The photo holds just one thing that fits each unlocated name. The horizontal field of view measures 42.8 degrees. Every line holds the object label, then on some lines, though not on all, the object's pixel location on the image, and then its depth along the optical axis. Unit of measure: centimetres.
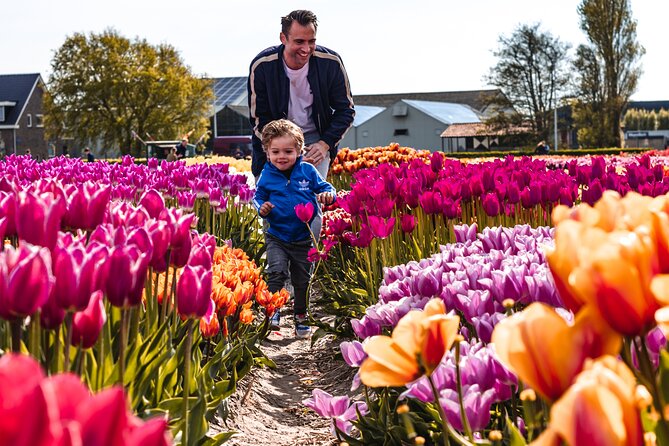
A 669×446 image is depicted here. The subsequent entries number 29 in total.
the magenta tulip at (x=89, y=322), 194
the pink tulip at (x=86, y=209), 278
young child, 659
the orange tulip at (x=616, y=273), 110
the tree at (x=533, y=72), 5978
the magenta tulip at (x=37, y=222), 227
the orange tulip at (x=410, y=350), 143
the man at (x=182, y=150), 2857
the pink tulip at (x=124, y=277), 197
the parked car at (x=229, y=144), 7300
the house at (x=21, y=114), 7119
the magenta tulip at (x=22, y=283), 167
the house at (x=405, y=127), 7688
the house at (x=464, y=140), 7494
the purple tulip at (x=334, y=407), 257
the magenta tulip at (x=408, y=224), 497
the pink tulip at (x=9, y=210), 261
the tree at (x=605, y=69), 5062
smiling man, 744
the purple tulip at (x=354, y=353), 259
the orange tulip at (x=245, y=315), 435
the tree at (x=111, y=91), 5384
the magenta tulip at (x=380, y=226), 466
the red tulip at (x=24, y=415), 78
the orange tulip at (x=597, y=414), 86
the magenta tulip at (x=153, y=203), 309
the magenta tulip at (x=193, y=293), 220
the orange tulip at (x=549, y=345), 105
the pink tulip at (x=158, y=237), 239
